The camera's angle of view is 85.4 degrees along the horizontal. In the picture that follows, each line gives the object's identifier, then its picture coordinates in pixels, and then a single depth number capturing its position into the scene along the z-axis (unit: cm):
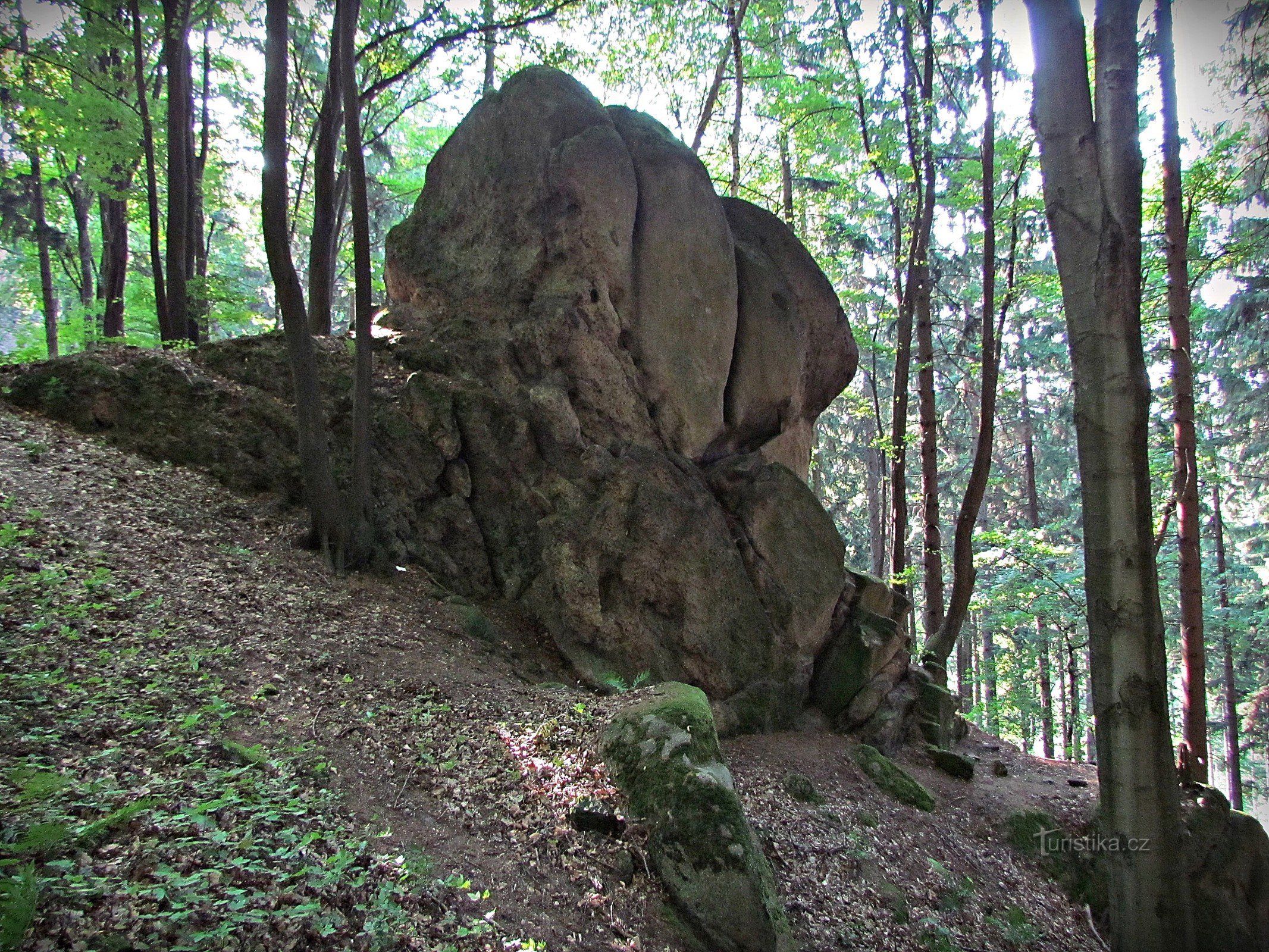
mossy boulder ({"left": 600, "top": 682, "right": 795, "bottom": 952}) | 436
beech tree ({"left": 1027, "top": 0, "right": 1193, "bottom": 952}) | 412
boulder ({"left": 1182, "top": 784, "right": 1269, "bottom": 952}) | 813
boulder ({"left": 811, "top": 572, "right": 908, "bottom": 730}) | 1005
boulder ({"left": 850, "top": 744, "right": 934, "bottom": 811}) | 877
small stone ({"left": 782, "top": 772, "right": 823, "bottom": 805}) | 761
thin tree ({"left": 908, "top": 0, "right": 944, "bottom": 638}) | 1244
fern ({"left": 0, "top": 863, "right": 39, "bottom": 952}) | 218
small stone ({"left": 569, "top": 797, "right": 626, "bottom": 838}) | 468
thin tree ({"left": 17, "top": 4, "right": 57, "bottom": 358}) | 1537
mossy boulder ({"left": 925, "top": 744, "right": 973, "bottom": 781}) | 1009
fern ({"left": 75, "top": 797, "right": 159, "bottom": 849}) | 279
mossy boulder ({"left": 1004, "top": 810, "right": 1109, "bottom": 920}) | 830
